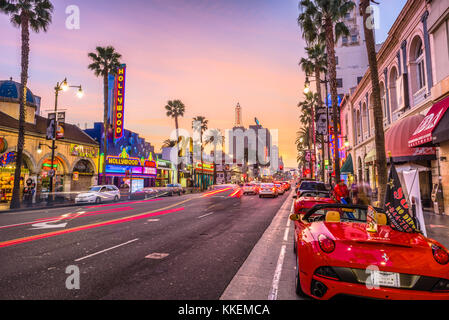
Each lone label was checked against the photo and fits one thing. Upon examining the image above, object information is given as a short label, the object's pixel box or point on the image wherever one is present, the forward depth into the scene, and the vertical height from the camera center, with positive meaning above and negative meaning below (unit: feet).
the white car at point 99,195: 77.61 -4.89
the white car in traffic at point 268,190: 91.95 -4.82
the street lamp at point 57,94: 74.79 +24.39
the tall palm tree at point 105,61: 102.89 +45.64
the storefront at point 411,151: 43.76 +4.07
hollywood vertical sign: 110.73 +32.44
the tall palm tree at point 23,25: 66.13 +40.98
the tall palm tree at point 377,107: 32.27 +8.80
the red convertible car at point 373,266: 10.09 -3.57
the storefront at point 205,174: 241.55 +3.37
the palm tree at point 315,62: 104.17 +46.11
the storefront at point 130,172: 126.00 +4.01
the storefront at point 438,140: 33.99 +4.68
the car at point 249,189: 114.21 -5.17
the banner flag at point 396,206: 15.04 -2.06
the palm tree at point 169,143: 199.93 +26.05
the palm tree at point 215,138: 245.04 +37.91
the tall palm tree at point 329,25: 60.08 +40.80
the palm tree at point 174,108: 169.99 +44.34
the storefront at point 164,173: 168.45 +3.40
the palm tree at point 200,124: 208.03 +41.75
